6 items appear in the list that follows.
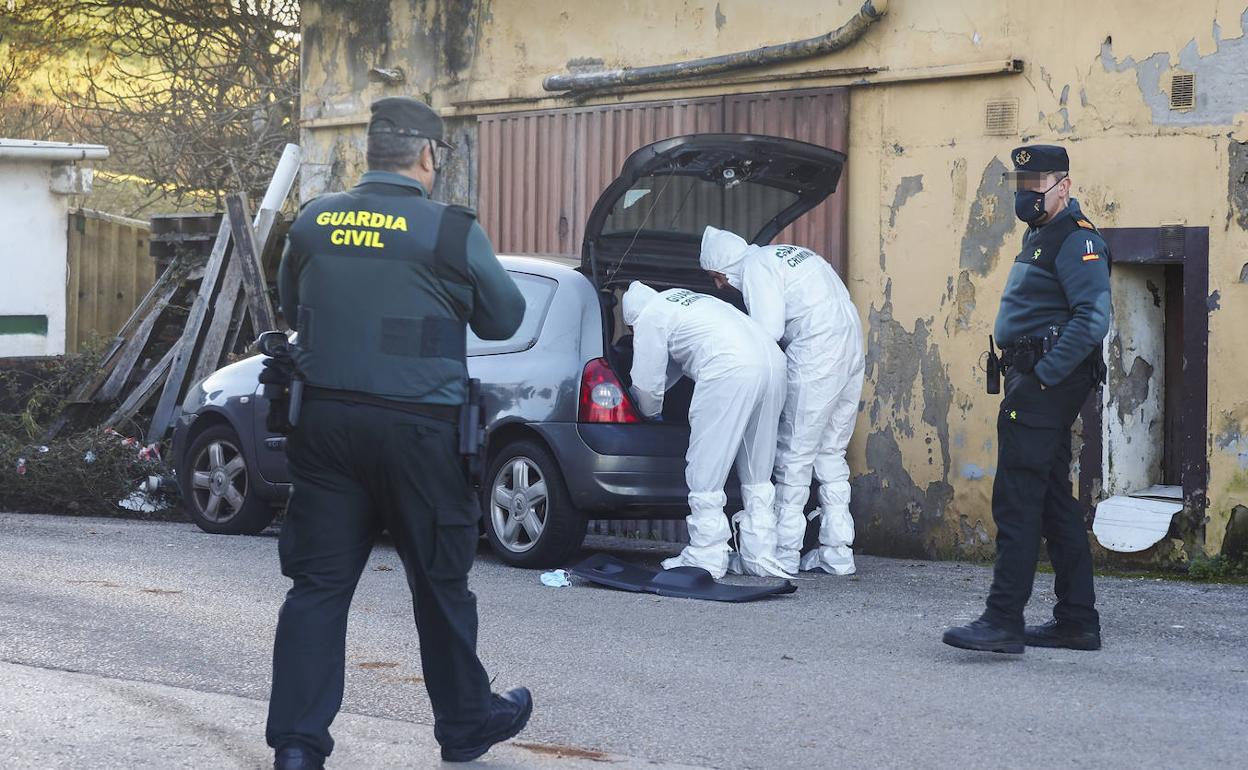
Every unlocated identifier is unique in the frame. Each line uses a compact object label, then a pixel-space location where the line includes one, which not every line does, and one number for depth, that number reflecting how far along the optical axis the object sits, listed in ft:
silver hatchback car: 55.72
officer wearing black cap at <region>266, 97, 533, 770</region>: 29.63
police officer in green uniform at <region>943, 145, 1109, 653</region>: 41.52
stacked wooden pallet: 90.43
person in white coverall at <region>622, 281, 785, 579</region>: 53.98
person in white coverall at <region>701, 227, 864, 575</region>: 57.72
